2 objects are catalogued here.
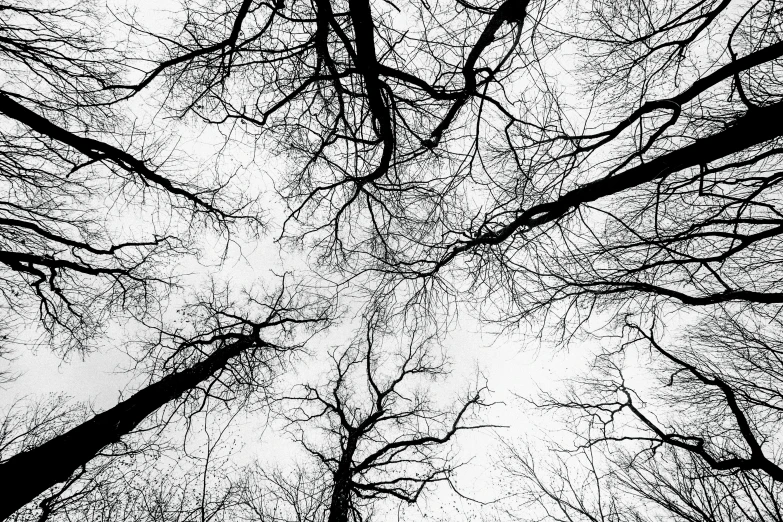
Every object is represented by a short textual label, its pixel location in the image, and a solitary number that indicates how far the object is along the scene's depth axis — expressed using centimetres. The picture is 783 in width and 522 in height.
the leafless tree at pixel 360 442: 704
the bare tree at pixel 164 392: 432
